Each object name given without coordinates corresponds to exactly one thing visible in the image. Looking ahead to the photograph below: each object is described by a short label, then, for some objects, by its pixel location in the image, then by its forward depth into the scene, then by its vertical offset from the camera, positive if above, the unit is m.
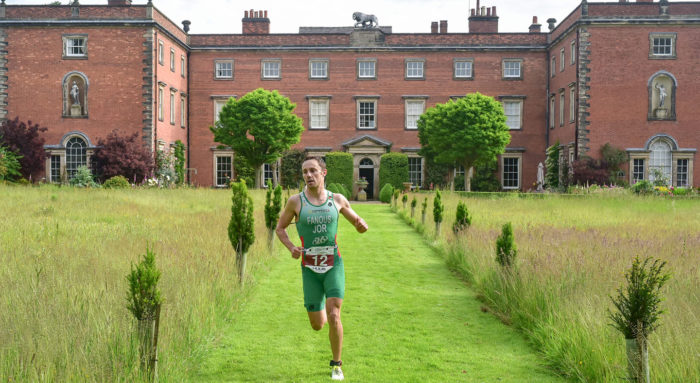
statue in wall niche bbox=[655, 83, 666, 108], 32.38 +4.80
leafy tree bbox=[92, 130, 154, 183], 31.44 +1.10
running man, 5.22 -0.60
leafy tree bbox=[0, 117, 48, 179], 32.22 +1.99
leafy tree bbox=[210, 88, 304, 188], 33.66 +3.10
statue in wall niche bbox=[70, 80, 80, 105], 33.50 +4.79
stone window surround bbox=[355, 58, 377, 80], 39.25 +7.50
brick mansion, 32.56 +6.04
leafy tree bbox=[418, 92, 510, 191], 32.88 +2.84
